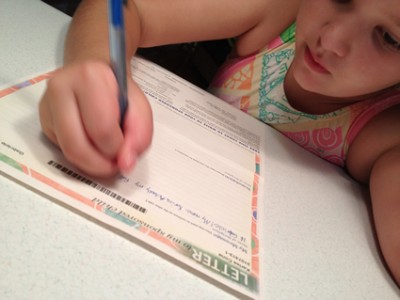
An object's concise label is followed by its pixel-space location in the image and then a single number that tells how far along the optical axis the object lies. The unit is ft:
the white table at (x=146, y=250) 0.78
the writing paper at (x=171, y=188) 0.92
